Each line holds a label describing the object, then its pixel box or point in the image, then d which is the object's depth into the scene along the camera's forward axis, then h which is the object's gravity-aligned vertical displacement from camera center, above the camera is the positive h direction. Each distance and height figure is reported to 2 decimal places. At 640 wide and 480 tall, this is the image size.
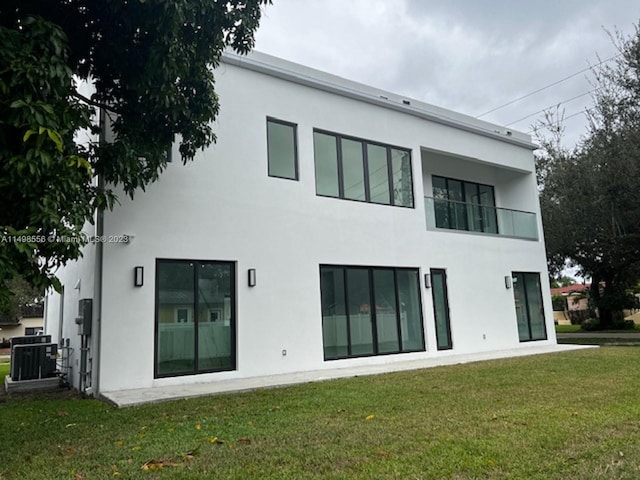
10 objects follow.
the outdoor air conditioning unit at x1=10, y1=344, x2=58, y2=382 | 8.87 -0.60
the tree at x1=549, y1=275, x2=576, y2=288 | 66.50 +3.13
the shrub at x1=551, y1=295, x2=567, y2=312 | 44.54 +0.26
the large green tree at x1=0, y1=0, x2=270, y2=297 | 4.14 +2.60
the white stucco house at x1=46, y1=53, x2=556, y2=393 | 7.76 +1.26
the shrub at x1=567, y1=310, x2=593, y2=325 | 34.21 -0.81
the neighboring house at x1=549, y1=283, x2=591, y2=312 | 34.37 +0.79
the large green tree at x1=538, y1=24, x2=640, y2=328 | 12.91 +3.70
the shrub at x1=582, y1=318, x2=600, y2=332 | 25.74 -1.11
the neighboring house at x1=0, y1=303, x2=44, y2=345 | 34.84 +0.41
